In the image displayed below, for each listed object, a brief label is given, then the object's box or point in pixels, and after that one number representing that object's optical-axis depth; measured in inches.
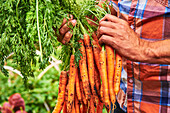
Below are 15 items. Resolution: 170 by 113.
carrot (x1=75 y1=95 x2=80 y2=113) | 44.4
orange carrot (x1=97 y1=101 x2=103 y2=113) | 46.3
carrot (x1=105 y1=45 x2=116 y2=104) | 41.3
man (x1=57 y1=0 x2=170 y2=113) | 33.8
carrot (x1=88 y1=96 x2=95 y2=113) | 43.6
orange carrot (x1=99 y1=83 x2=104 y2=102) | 42.9
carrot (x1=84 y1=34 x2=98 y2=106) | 42.9
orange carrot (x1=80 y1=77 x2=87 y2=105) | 42.9
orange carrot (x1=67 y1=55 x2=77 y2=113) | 42.0
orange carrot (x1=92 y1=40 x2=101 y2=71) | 42.9
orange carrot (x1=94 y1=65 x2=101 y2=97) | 44.8
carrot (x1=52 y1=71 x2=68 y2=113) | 44.1
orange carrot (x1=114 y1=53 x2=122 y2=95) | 40.2
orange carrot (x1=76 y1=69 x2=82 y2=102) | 43.1
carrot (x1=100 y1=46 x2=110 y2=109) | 41.1
